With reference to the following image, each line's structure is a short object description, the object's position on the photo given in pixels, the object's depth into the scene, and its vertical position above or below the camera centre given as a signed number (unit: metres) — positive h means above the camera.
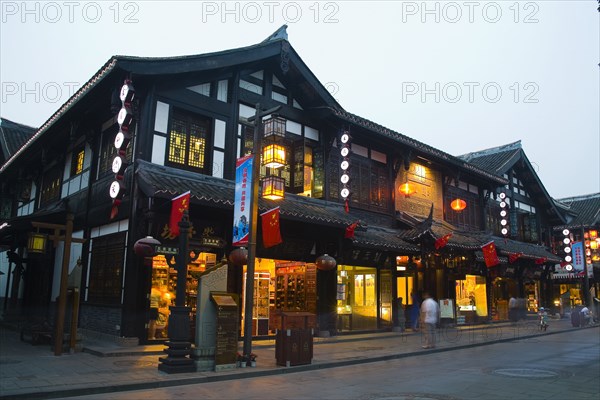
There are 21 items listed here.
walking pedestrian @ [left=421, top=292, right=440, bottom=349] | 16.67 -1.15
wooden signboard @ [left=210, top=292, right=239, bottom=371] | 11.41 -1.17
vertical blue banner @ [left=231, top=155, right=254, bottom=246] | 13.07 +2.20
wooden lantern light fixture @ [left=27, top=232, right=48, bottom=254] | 14.24 +1.05
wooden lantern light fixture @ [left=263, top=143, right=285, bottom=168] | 14.31 +3.72
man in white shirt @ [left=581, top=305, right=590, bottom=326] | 28.51 -1.63
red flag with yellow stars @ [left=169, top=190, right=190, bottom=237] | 13.76 +2.11
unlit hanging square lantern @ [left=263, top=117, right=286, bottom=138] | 13.84 +4.40
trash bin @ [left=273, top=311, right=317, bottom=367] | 12.24 -1.42
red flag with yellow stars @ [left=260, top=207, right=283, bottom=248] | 15.55 +1.74
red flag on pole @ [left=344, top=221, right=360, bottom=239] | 18.41 +2.04
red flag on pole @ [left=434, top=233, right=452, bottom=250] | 22.25 +2.01
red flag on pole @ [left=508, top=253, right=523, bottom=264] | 28.66 +1.76
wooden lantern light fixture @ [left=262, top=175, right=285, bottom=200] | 14.79 +2.86
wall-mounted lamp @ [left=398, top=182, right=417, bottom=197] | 23.73 +4.65
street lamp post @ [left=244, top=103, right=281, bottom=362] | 12.25 +1.54
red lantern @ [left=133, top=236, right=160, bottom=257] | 12.65 +0.85
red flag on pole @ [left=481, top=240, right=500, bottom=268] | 24.33 +1.62
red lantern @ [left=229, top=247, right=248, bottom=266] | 14.66 +0.77
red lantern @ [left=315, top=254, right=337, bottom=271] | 17.47 +0.74
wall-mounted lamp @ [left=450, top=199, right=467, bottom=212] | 25.94 +4.31
